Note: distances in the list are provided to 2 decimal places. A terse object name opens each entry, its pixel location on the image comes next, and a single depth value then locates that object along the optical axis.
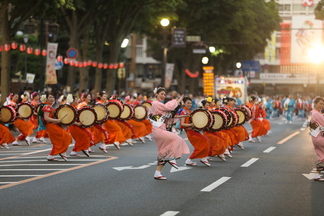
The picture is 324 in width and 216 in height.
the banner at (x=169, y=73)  57.06
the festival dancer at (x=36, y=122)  25.73
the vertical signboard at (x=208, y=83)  63.34
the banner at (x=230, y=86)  59.03
